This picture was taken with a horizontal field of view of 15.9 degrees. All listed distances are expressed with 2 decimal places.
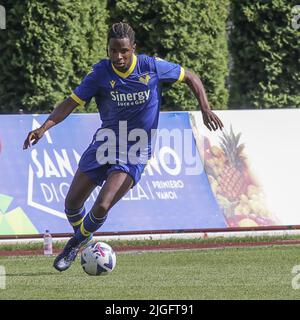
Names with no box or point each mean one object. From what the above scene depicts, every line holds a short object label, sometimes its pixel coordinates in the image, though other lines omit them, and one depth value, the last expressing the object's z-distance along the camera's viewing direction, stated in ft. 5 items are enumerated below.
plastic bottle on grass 48.67
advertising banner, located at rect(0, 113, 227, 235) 51.72
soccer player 36.60
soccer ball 37.04
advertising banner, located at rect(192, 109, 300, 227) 53.98
